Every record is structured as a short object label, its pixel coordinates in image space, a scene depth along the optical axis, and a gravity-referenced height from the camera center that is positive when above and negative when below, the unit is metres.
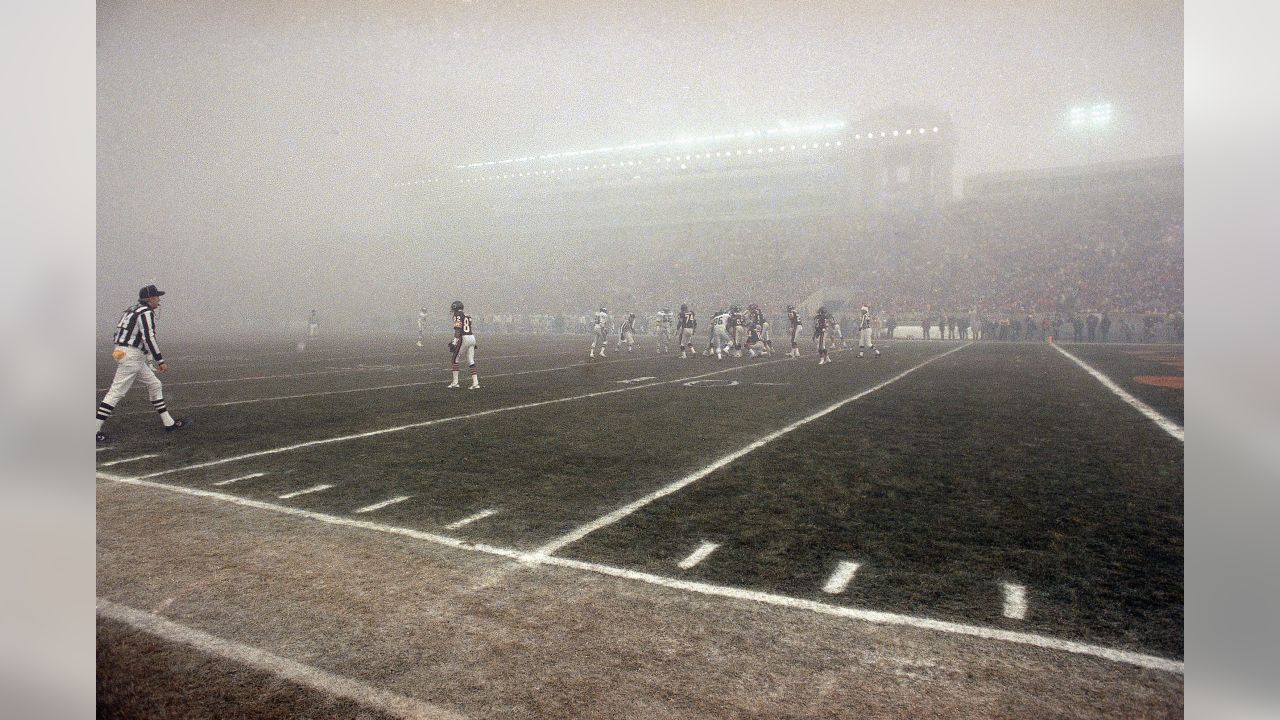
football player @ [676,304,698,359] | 23.92 +0.84
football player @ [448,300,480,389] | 14.23 +0.26
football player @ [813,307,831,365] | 21.09 +0.46
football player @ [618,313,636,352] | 27.85 +0.74
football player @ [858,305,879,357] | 22.98 +0.54
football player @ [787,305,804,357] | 23.70 +0.87
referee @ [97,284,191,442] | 9.03 -0.03
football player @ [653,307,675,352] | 28.00 +0.87
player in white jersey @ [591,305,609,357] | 24.25 +0.90
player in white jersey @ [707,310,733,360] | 23.70 +0.51
